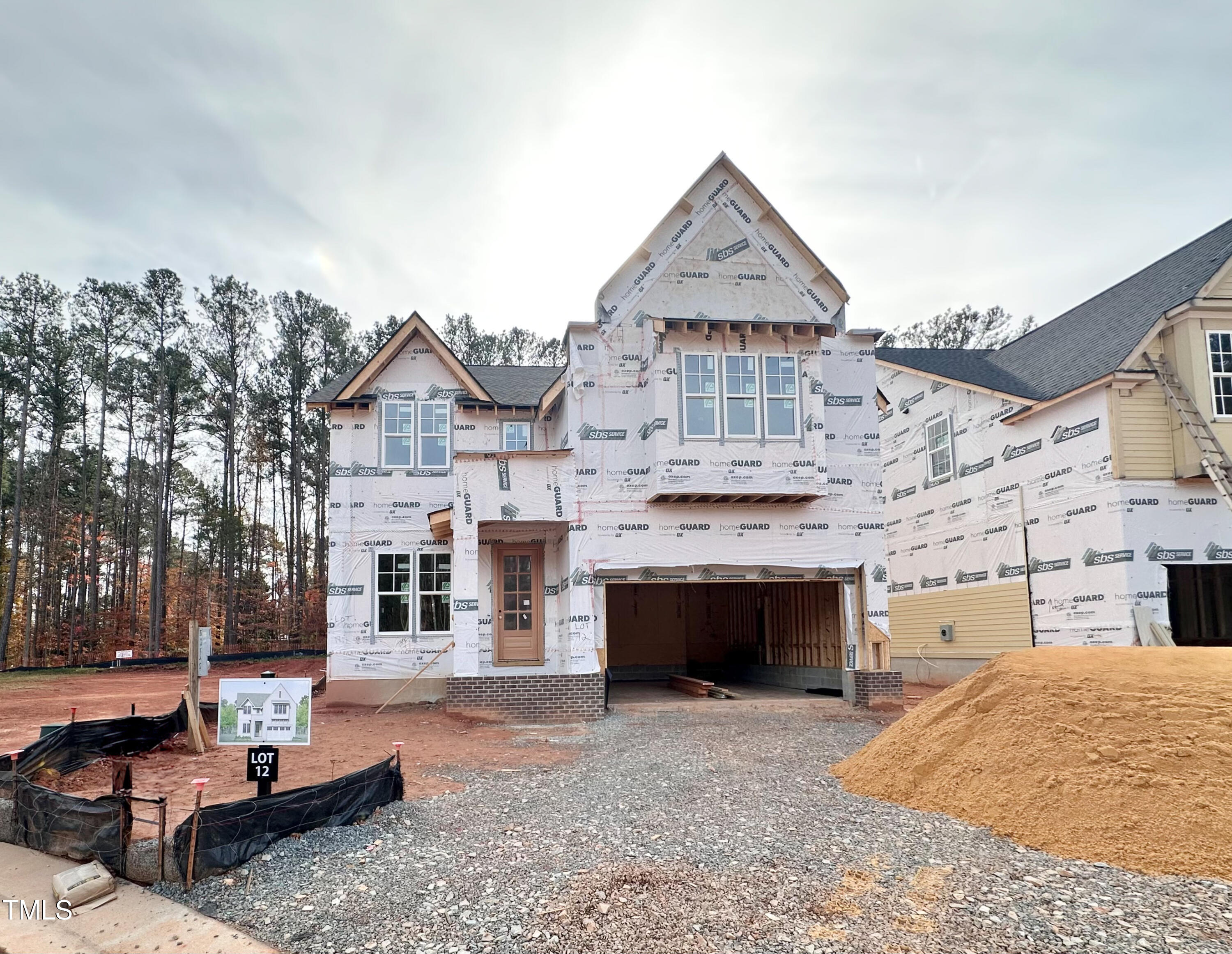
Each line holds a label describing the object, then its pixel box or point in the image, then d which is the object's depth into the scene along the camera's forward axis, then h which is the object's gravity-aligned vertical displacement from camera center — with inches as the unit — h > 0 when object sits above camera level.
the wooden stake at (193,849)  222.7 -73.2
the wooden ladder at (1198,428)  565.9 +94.3
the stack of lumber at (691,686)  650.8 -97.5
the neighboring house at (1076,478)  599.5 +69.4
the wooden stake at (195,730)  404.2 -72.6
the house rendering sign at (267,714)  292.7 -47.5
